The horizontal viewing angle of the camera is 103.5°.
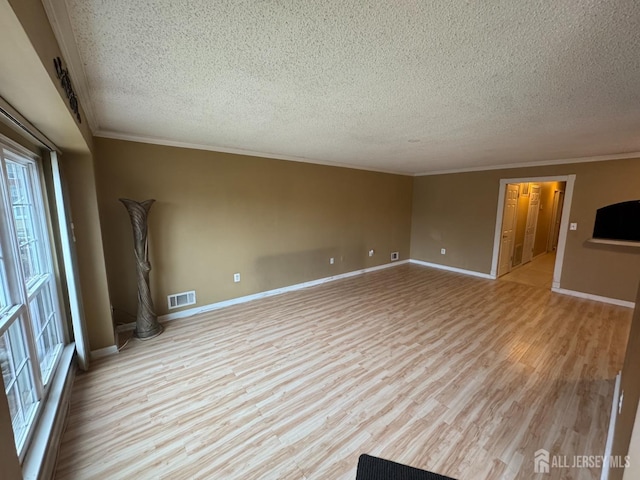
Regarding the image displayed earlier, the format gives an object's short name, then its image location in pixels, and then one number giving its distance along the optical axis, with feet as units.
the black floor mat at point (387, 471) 4.20
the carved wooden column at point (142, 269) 8.88
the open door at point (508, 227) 16.32
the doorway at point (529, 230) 14.47
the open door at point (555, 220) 23.65
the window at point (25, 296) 4.66
